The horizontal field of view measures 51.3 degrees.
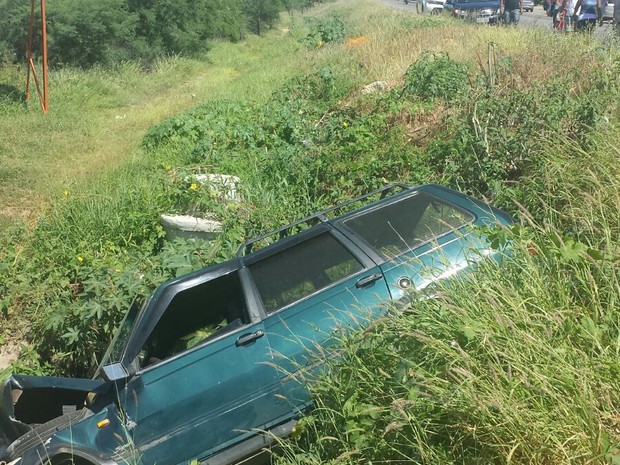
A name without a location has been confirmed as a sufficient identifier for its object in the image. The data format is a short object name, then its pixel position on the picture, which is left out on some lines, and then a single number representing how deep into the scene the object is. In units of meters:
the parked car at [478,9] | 19.37
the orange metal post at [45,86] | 13.77
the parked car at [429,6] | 27.41
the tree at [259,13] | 32.25
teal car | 4.09
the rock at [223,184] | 7.74
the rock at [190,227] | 7.39
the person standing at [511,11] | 17.23
